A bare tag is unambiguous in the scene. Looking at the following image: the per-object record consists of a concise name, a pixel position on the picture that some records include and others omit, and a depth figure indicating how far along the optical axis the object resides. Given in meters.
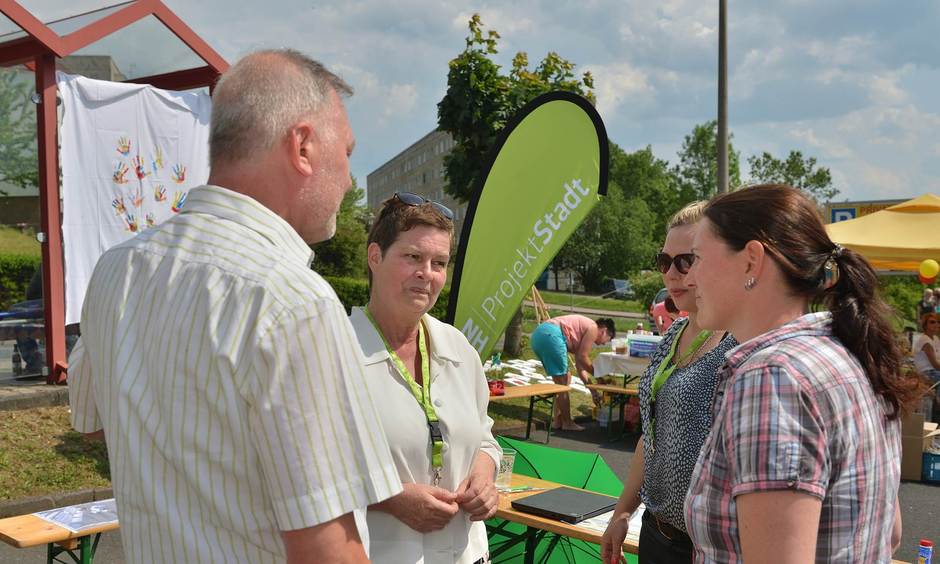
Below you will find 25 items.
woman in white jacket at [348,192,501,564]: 2.44
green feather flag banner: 5.54
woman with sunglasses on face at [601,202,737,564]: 2.49
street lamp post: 10.90
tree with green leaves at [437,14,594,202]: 14.51
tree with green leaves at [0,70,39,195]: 8.01
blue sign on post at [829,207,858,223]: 16.48
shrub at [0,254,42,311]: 7.94
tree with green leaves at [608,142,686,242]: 82.88
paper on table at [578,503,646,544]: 3.12
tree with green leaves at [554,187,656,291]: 67.88
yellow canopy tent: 10.57
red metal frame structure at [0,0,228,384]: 7.66
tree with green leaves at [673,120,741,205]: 64.75
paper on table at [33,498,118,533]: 3.78
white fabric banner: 7.90
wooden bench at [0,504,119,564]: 3.57
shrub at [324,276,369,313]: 20.70
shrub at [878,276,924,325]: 23.34
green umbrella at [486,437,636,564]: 4.20
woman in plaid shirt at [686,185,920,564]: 1.44
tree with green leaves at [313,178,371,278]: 30.22
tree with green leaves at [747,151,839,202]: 56.06
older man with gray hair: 1.20
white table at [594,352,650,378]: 10.97
